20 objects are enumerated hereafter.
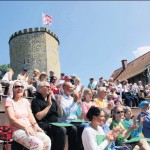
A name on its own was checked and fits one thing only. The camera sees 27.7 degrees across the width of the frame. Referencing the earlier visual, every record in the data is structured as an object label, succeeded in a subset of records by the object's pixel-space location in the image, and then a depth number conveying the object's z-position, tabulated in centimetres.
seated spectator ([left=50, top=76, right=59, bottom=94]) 879
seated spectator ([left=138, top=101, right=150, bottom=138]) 614
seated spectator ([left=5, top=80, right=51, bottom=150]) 446
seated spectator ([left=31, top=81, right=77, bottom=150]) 525
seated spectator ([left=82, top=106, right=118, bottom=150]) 421
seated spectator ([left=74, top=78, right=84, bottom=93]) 973
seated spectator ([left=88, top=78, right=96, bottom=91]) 1267
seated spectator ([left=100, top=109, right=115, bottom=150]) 495
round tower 3578
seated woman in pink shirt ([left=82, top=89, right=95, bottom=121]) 624
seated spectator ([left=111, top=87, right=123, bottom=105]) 997
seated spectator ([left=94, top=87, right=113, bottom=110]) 687
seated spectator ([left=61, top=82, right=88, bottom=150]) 577
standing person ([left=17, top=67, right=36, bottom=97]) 955
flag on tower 3778
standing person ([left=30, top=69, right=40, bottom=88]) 995
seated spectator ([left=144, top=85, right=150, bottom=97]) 1435
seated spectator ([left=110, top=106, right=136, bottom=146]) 568
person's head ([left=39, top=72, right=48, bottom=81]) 832
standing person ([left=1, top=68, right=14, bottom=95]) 956
